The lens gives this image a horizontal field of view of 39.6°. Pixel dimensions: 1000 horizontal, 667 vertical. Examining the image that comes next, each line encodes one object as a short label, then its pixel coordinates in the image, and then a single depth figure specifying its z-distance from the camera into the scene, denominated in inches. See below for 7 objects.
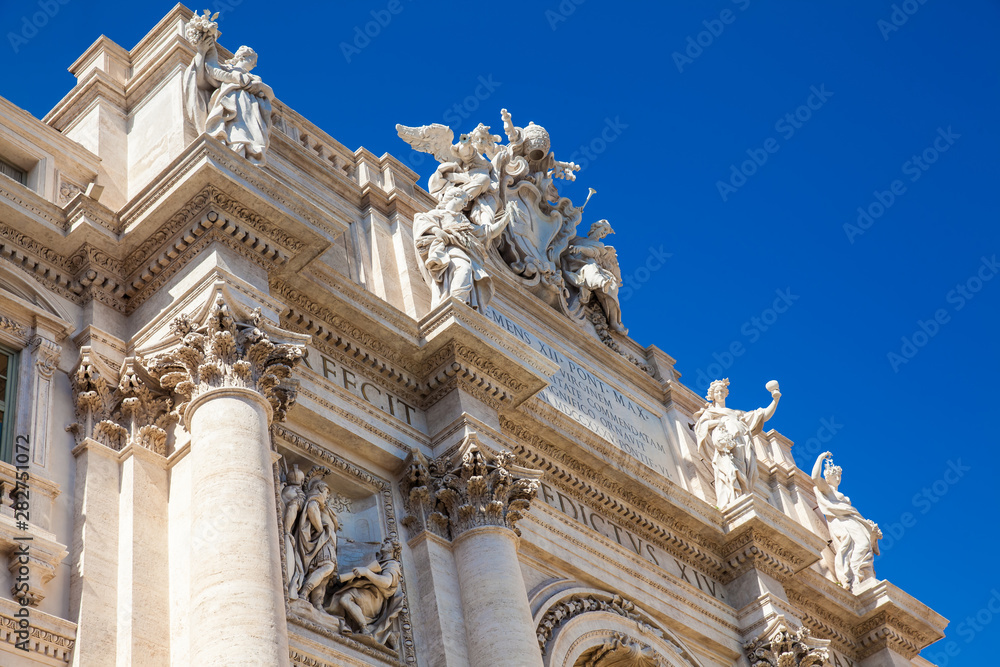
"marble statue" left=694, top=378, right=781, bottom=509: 983.6
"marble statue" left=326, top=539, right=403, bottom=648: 626.2
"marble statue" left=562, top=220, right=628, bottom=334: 1006.4
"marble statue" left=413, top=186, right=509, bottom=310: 804.0
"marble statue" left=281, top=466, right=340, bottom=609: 613.9
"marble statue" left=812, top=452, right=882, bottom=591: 1082.1
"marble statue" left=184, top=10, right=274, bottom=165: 694.5
